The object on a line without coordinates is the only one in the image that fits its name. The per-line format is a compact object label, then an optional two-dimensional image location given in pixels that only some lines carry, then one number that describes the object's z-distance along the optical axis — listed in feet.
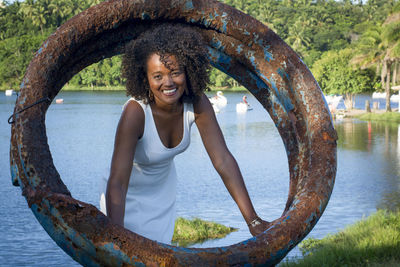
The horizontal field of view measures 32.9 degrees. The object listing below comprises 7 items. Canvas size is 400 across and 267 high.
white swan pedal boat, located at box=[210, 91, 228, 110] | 139.88
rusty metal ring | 8.77
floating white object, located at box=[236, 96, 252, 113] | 128.99
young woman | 10.37
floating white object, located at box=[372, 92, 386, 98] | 168.68
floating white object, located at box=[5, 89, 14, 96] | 226.17
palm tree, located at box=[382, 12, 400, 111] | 89.81
